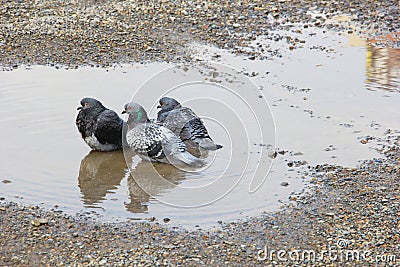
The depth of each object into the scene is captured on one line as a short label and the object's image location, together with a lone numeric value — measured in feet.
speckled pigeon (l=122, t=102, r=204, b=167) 45.68
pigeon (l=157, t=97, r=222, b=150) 47.34
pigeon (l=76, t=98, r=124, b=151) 47.01
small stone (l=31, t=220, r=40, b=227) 35.24
